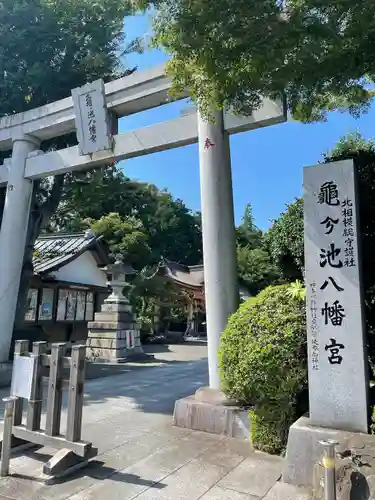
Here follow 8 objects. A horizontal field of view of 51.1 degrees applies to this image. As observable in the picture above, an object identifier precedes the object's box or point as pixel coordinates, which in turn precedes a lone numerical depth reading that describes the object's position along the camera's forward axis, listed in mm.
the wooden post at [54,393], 4023
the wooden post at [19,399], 4268
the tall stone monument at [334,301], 3666
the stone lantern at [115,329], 13406
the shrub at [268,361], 4113
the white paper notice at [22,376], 4195
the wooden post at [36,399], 4172
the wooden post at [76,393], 3870
